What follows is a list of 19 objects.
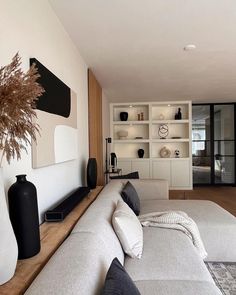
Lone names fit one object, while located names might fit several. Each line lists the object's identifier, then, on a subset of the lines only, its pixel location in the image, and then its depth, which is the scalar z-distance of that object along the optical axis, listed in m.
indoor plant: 0.91
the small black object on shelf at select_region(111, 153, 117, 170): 6.03
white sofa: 0.99
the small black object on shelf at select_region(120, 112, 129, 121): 7.06
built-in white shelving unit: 6.88
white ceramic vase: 0.95
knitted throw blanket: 2.23
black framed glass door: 7.31
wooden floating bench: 1.01
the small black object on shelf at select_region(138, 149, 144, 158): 7.10
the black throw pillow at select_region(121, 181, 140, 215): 2.68
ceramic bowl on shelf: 7.09
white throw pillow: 1.73
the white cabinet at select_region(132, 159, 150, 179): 6.93
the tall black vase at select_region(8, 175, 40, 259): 1.21
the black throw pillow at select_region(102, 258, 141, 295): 0.93
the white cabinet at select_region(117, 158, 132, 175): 7.02
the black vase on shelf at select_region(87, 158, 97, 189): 3.17
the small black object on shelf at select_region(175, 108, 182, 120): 7.00
